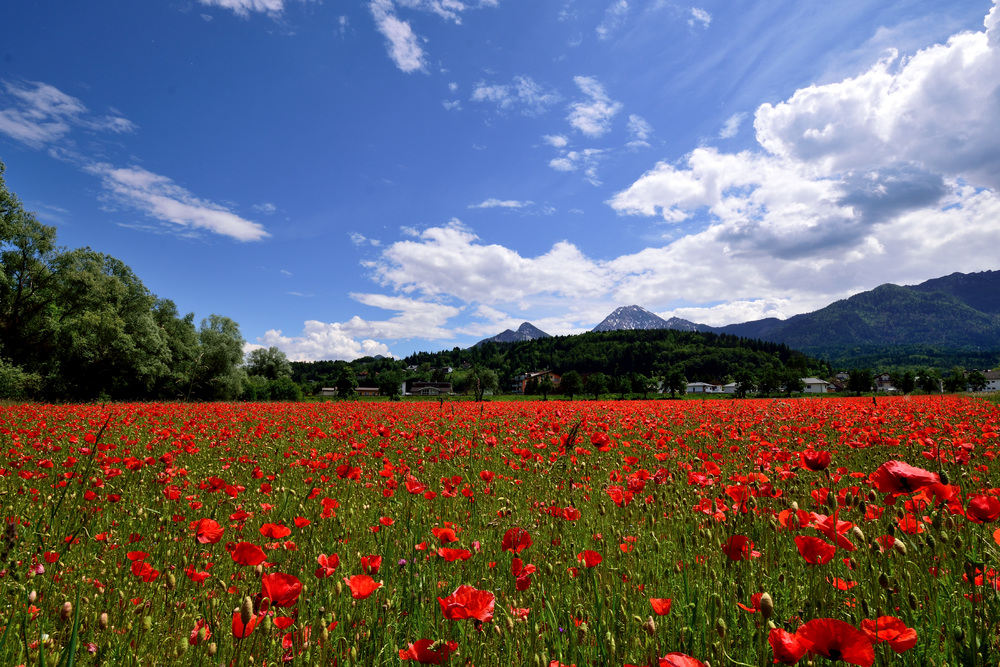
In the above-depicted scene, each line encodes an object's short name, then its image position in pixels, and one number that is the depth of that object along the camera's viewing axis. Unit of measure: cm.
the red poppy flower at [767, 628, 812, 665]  104
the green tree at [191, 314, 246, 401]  3774
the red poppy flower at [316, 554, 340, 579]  187
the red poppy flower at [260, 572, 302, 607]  146
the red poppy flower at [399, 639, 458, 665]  122
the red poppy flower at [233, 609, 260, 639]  140
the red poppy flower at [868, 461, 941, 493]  155
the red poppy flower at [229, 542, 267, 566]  155
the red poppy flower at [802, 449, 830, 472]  211
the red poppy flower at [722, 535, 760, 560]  178
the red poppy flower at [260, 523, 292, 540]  184
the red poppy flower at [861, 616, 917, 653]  108
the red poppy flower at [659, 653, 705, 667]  108
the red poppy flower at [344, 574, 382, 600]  143
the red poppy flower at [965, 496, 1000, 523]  160
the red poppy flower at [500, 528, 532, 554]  211
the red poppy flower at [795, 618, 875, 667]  102
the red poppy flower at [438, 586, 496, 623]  134
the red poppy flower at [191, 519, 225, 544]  182
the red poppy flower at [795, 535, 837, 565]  150
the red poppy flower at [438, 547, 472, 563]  182
